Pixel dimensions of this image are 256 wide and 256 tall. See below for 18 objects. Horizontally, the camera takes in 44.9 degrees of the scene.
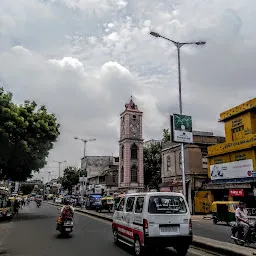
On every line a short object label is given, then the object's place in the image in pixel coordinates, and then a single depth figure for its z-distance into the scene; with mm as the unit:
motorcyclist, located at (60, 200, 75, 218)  14422
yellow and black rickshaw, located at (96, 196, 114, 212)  42547
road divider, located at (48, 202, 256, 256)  9195
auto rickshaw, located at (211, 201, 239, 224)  21492
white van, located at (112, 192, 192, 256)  8820
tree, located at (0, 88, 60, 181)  22344
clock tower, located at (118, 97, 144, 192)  62875
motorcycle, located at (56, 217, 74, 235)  14000
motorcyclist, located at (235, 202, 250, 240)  11570
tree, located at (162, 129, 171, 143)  54212
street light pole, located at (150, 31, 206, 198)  20062
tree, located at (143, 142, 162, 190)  61572
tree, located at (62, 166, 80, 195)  90562
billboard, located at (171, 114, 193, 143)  18906
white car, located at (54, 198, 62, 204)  71612
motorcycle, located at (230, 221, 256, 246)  11469
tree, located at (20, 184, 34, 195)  162250
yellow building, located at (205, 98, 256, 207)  26688
